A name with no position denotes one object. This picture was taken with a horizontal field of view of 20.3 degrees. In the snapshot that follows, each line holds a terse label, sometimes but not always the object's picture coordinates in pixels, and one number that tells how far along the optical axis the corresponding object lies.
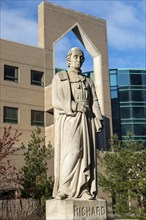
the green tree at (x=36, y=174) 26.69
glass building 50.88
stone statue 7.01
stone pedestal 6.55
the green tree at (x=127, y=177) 23.41
